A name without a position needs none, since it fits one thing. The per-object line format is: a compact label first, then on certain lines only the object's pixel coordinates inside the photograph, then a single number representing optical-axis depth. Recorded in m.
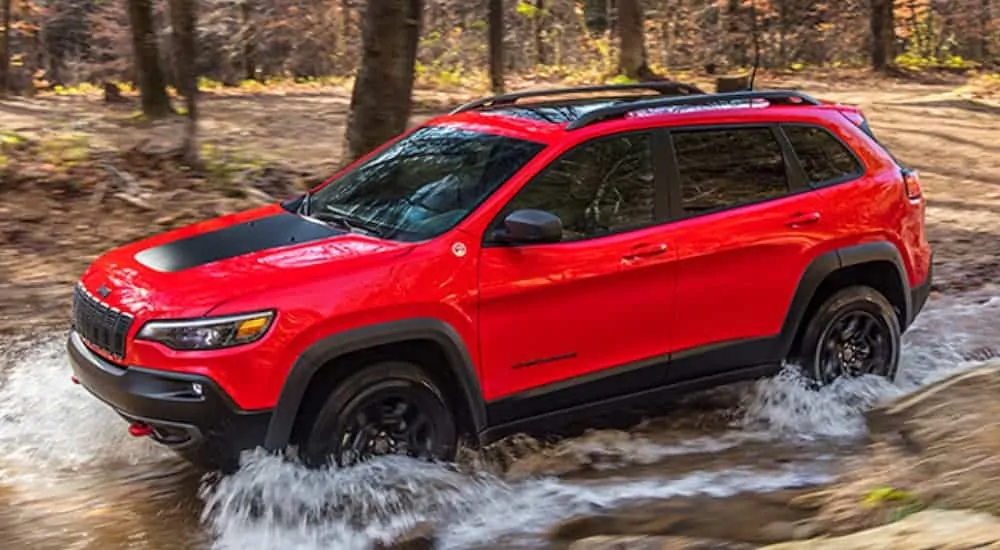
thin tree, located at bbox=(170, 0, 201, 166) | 12.33
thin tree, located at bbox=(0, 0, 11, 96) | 25.56
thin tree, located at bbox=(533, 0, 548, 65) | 32.75
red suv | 4.77
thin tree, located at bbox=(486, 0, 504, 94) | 22.98
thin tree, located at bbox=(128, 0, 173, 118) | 16.81
